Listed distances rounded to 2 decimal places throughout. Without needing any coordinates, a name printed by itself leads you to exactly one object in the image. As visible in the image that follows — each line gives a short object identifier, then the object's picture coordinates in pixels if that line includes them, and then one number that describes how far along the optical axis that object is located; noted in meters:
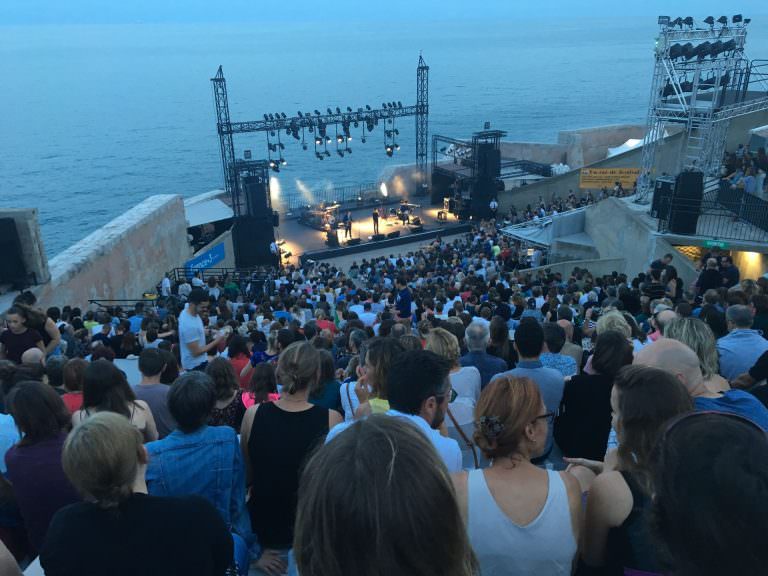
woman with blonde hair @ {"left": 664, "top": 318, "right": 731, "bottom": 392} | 3.78
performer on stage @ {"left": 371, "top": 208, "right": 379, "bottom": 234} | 28.81
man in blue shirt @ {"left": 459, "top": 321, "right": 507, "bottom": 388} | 4.99
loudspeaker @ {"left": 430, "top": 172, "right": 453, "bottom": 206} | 33.62
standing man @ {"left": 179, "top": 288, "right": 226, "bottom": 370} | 6.75
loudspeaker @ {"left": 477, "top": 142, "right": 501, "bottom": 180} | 29.02
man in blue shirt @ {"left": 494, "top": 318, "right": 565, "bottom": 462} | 3.98
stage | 27.28
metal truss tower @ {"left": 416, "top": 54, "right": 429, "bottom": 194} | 35.53
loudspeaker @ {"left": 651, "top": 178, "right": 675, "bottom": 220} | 15.17
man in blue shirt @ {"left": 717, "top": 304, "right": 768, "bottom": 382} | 4.84
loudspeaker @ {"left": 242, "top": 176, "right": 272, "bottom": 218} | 23.73
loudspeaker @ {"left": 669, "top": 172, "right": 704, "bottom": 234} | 14.43
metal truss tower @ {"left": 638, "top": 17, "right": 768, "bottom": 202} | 17.28
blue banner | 20.69
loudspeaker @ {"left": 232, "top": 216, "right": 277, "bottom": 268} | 24.08
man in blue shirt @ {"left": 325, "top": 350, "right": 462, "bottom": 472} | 2.86
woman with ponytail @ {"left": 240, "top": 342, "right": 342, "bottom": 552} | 3.12
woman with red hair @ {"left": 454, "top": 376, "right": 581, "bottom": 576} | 2.21
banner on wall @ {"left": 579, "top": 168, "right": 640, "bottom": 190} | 23.83
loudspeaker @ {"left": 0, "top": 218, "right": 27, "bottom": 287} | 12.52
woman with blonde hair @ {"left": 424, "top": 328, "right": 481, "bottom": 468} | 3.87
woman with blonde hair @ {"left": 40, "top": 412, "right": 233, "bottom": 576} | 2.10
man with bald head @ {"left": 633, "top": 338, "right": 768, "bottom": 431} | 3.19
